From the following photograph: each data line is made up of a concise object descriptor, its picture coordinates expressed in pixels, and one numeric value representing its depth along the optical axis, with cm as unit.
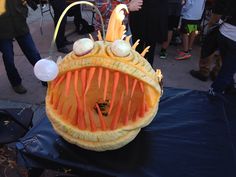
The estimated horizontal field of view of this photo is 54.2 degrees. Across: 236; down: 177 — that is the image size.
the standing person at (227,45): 170
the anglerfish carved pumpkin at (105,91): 91
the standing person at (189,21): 272
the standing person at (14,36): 193
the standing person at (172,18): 271
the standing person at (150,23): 189
